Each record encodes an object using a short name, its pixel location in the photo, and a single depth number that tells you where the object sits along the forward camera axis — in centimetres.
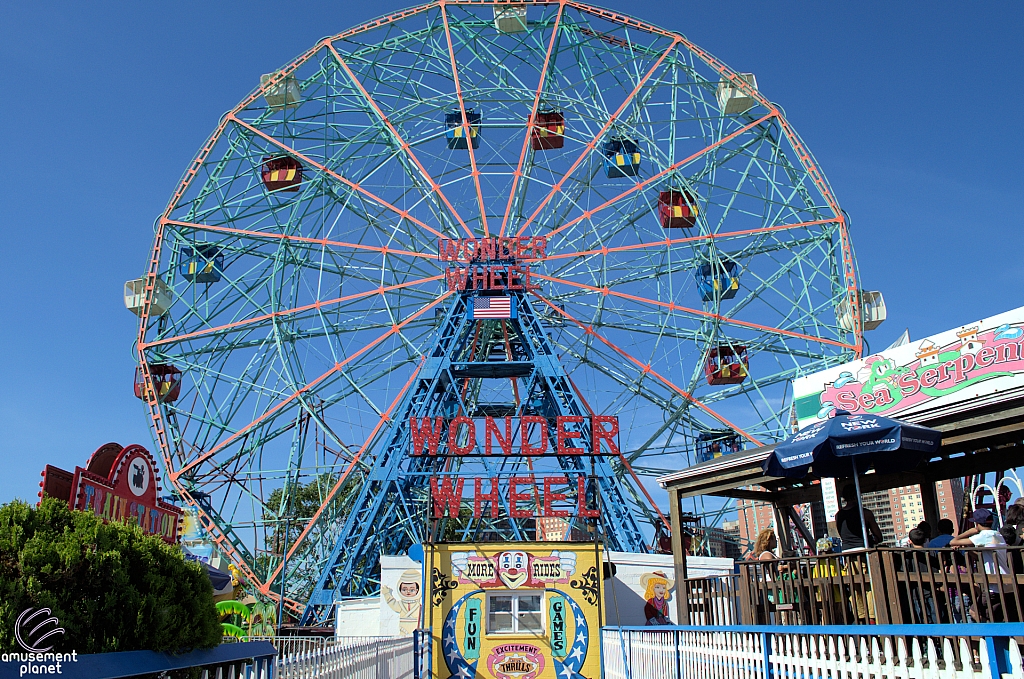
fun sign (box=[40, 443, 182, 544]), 1587
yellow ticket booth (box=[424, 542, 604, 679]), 1318
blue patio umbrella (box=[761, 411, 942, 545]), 733
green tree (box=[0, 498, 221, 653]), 418
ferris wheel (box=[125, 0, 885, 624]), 2319
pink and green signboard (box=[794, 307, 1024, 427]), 1104
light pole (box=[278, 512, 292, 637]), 2217
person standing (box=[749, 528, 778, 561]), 940
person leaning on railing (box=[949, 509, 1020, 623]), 557
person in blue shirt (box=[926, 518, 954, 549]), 701
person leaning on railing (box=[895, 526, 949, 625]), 602
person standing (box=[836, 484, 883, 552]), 791
